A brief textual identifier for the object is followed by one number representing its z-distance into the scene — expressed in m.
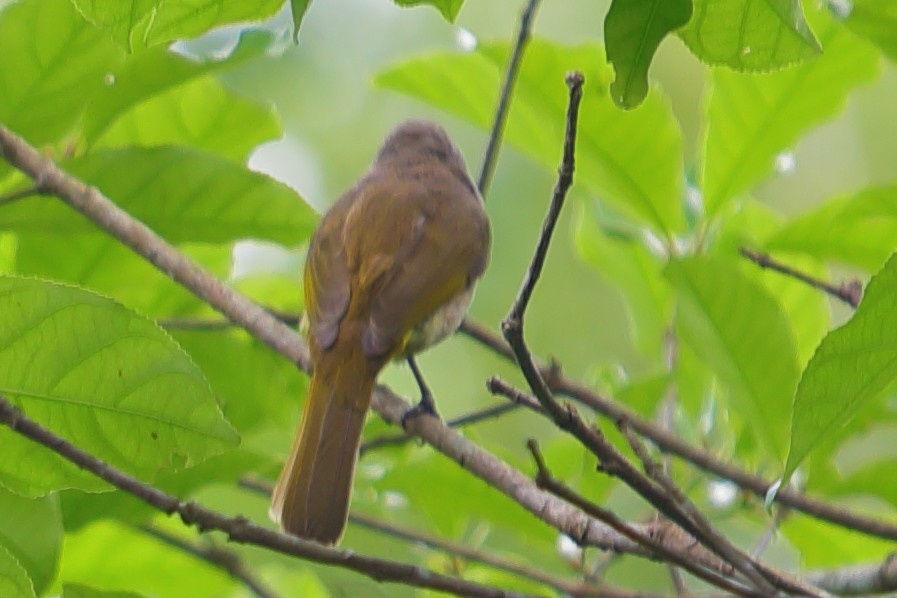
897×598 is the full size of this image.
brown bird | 6.25
